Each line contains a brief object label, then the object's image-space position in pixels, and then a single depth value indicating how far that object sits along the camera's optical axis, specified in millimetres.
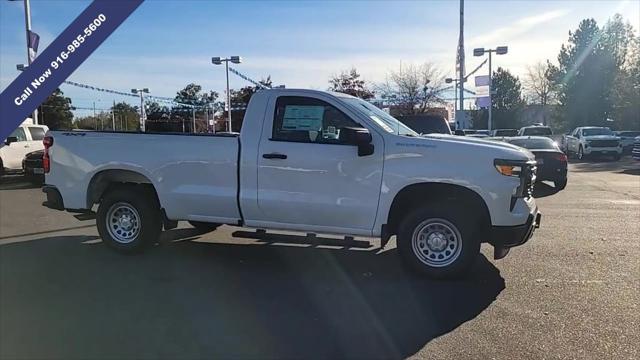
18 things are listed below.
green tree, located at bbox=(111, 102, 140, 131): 64250
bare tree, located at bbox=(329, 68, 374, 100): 40406
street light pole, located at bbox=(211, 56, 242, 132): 38388
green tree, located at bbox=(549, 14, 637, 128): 55312
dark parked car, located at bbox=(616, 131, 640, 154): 36500
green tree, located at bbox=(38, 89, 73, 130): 55812
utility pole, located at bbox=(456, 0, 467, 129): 31573
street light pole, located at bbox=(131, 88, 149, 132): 39341
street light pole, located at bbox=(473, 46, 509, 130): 36281
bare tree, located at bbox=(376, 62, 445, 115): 39147
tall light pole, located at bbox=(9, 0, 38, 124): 23130
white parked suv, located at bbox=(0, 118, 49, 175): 18844
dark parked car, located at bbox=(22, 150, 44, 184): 17031
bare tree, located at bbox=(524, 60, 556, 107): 79156
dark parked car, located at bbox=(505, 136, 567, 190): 15555
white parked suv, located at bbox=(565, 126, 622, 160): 30969
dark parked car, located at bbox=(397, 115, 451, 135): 15039
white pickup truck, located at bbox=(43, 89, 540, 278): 6191
